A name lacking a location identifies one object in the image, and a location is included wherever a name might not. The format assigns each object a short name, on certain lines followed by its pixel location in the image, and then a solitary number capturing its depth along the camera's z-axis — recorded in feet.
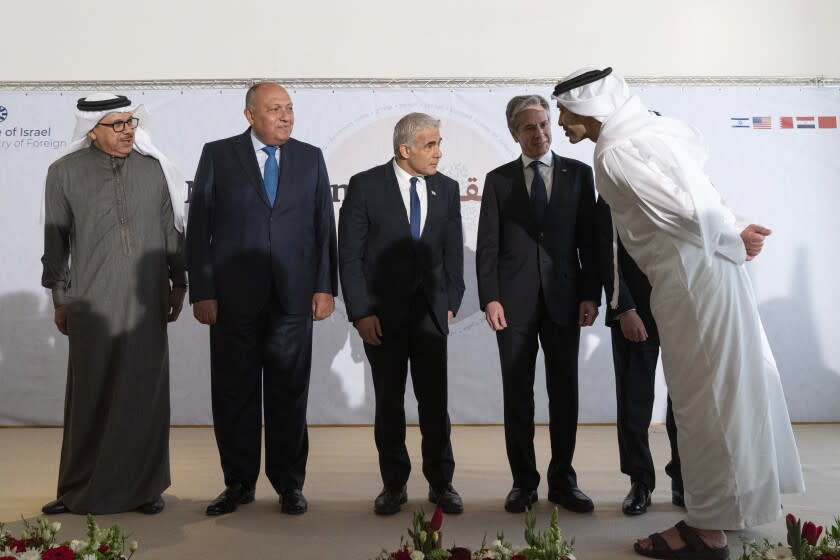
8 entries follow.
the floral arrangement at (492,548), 6.18
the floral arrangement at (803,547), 6.27
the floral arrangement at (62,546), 6.15
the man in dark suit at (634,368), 12.25
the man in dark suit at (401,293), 12.38
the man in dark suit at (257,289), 12.50
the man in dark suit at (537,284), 12.45
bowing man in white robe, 9.60
